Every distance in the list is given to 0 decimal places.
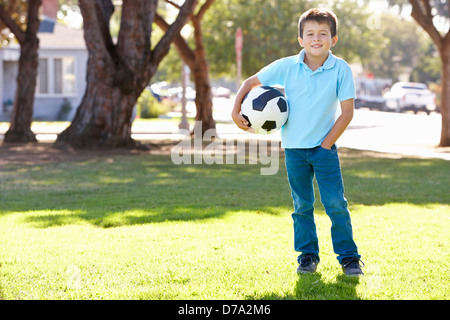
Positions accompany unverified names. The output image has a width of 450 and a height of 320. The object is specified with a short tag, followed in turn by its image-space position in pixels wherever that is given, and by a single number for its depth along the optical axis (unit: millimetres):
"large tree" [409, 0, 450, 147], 17953
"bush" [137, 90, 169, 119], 35281
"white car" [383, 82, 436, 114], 42969
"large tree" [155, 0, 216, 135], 20641
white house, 32188
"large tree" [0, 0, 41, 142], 19078
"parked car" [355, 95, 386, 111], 46750
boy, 5086
